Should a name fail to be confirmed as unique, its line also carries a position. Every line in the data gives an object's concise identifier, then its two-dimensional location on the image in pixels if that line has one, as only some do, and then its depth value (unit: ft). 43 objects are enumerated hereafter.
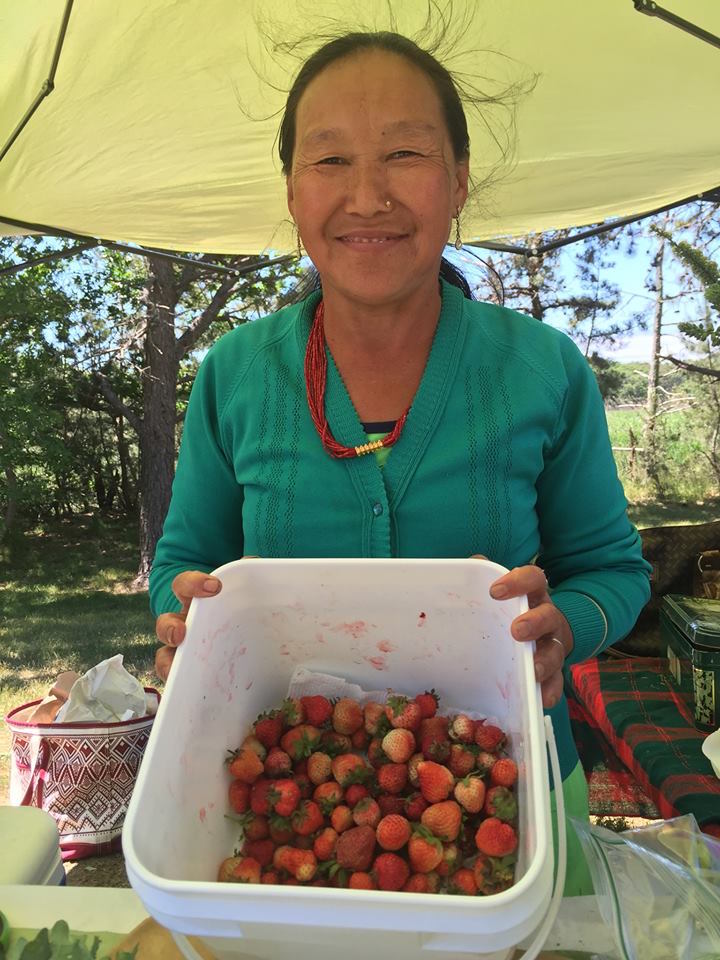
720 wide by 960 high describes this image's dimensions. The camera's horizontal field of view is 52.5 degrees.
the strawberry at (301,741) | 2.74
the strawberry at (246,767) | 2.62
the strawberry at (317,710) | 2.85
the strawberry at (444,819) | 2.37
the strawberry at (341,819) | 2.52
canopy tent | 6.06
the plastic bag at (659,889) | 2.46
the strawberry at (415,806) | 2.50
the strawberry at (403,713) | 2.77
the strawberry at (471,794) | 2.41
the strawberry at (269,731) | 2.80
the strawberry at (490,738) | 2.58
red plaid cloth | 5.96
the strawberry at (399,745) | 2.66
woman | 3.08
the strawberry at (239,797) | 2.60
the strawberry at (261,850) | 2.44
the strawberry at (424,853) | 2.26
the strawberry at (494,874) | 2.10
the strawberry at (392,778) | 2.61
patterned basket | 7.80
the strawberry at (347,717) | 2.84
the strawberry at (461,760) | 2.55
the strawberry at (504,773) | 2.42
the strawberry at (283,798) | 2.55
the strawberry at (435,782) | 2.50
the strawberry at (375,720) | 2.80
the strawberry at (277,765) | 2.67
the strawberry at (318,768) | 2.70
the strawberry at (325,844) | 2.42
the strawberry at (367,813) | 2.44
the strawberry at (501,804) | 2.30
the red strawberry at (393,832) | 2.34
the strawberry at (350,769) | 2.64
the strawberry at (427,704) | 2.86
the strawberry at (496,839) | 2.19
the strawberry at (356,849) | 2.31
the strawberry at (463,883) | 2.16
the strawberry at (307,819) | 2.50
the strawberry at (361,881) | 2.22
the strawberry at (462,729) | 2.66
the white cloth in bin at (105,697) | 8.14
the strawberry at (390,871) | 2.21
